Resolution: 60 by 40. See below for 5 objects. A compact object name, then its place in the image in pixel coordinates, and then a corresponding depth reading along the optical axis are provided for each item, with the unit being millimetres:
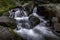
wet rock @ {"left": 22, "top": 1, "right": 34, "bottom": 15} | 4547
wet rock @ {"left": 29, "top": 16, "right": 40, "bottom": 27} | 3861
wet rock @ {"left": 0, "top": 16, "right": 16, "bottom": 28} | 3635
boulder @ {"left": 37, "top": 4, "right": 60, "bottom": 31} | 3391
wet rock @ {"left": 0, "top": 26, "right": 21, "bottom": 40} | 3046
